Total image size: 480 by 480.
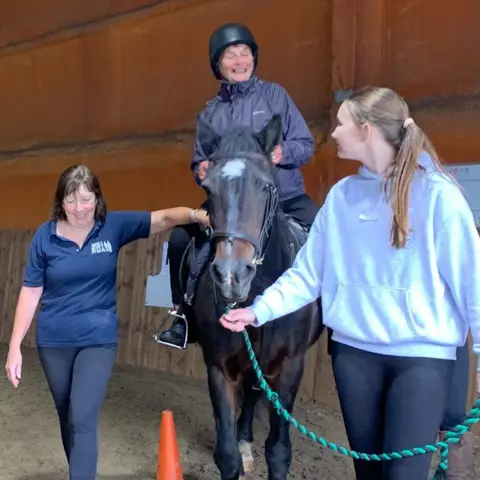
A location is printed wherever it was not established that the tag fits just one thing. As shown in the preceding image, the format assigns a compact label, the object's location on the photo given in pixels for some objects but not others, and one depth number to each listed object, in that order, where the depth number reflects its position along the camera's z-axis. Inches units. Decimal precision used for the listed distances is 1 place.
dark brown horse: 82.7
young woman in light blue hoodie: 62.2
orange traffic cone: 110.7
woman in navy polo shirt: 97.5
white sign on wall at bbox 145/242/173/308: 216.8
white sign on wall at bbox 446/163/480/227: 148.3
